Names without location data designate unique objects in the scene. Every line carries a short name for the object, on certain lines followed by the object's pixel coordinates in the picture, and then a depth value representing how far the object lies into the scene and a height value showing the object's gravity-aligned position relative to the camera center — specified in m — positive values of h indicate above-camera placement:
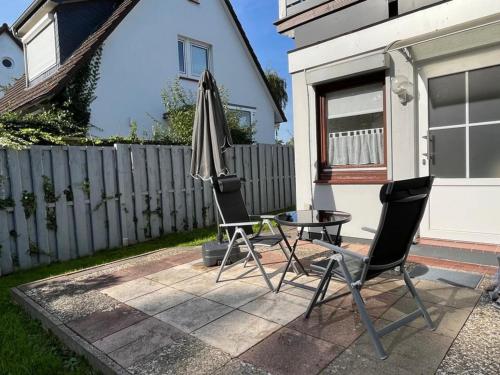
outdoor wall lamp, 4.34 +0.88
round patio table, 3.23 -0.59
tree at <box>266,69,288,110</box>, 21.19 +4.98
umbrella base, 4.30 -1.11
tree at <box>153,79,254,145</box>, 8.70 +1.35
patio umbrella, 4.52 +0.45
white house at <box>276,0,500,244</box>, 3.94 +0.69
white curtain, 4.89 +0.18
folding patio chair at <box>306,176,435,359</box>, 2.27 -0.64
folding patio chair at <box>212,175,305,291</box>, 3.82 -0.60
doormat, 3.37 -1.26
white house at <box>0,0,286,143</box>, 9.16 +3.61
